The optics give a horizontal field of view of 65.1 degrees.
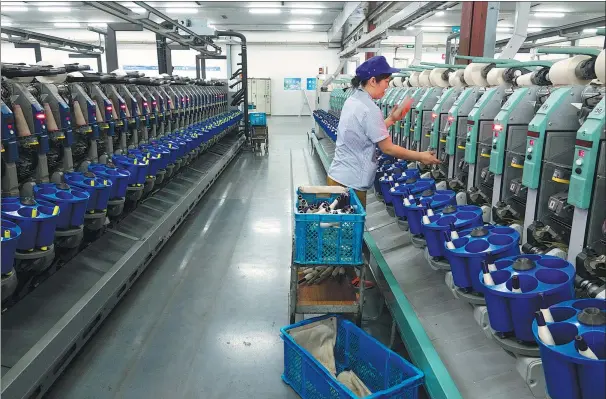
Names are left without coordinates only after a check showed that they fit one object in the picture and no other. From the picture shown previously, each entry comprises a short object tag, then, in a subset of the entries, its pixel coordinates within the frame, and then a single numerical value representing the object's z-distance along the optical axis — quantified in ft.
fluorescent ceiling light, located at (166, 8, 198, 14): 52.49
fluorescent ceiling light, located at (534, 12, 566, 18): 50.21
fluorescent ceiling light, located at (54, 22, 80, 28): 63.00
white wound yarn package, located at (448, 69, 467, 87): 13.97
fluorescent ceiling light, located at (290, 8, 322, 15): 54.12
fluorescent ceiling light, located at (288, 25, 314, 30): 68.90
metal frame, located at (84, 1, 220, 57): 18.32
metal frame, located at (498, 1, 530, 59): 13.20
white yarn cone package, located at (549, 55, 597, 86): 8.78
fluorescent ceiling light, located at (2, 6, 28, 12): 45.59
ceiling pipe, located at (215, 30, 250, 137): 37.76
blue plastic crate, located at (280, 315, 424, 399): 7.80
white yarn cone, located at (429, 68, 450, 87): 15.51
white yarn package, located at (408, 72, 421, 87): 18.60
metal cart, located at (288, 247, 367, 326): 10.05
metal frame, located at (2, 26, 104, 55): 26.11
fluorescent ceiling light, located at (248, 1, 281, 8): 50.15
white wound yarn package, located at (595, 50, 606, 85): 7.14
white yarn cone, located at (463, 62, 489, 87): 12.69
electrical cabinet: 79.30
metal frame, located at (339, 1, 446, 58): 17.66
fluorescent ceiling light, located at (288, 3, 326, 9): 50.38
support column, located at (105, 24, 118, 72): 26.84
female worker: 10.96
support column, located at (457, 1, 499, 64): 16.97
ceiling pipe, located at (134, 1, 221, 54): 21.45
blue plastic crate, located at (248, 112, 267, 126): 41.75
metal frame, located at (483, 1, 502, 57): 16.84
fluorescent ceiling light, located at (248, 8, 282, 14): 54.54
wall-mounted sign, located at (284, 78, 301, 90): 80.07
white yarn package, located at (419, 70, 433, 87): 17.01
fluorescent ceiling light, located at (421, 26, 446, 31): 63.22
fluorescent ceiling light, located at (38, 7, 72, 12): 51.29
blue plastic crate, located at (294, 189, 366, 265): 9.53
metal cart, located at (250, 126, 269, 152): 41.65
